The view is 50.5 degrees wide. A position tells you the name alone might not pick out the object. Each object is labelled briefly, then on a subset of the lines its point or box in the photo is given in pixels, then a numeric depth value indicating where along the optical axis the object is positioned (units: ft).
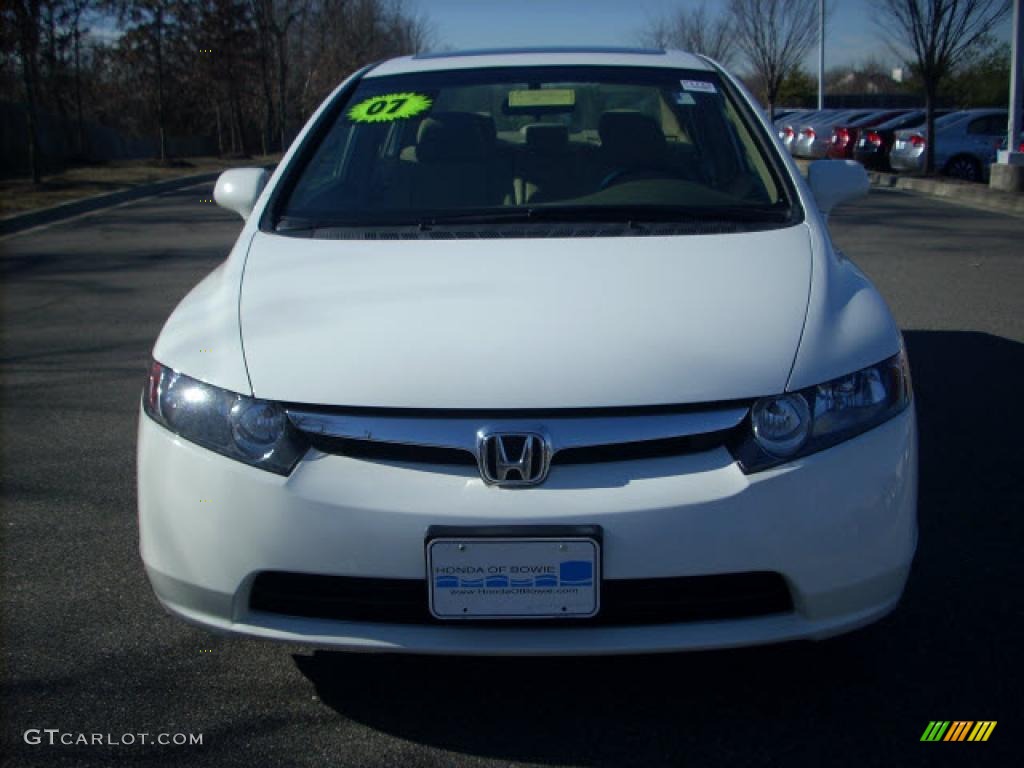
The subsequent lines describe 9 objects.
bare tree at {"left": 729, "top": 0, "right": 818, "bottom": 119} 114.93
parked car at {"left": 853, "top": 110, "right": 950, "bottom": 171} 75.15
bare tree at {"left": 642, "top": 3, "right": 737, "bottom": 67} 128.26
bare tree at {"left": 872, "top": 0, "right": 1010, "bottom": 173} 62.23
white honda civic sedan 7.14
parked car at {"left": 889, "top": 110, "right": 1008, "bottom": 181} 66.95
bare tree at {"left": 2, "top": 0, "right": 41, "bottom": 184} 64.85
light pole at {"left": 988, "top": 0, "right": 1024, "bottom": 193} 53.67
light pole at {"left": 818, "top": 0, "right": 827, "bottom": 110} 119.24
